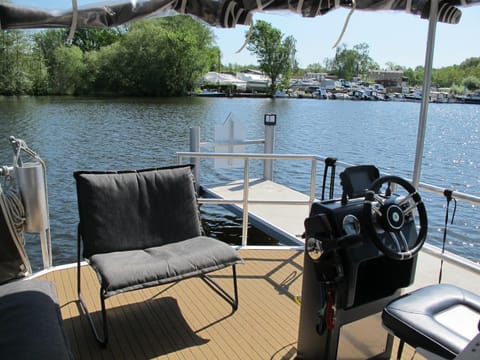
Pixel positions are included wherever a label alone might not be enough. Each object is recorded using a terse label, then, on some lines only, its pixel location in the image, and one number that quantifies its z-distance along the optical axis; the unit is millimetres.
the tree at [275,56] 55562
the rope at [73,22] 2335
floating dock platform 4957
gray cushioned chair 2156
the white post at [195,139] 6145
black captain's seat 1418
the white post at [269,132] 6898
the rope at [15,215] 2515
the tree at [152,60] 39188
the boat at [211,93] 48069
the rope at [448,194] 2348
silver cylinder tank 2678
